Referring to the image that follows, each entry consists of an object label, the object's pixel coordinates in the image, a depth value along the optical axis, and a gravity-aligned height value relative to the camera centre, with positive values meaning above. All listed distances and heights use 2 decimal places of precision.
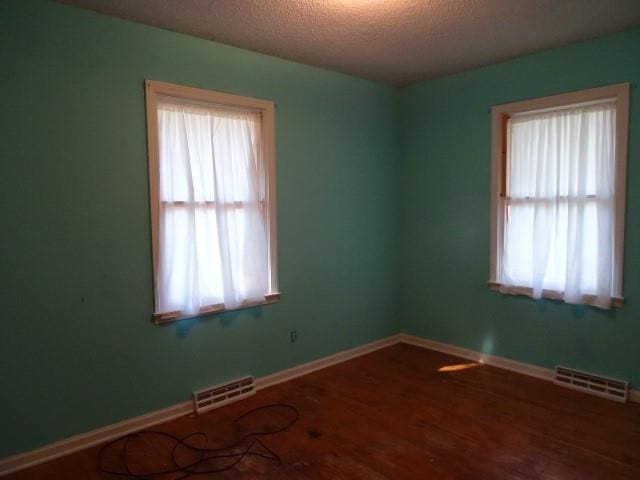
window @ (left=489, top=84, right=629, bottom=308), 3.26 +0.16
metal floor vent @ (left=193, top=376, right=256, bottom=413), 3.22 -1.34
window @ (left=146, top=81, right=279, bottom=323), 3.02 +0.14
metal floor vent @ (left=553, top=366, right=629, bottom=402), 3.27 -1.31
